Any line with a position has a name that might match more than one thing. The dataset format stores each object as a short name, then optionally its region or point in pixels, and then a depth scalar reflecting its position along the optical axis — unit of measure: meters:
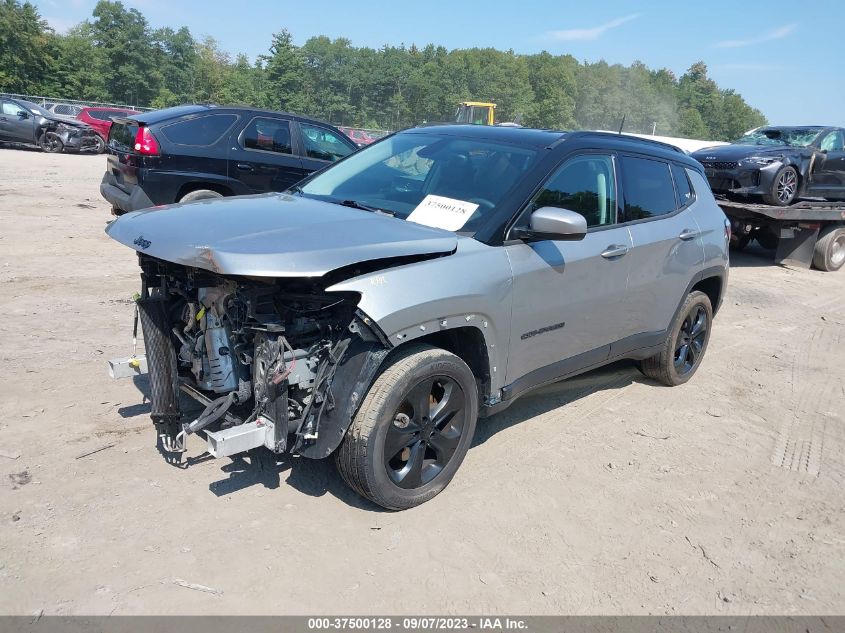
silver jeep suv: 3.12
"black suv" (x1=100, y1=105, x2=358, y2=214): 8.20
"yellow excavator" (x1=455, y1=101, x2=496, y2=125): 28.31
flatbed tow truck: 10.96
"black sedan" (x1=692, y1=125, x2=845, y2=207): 11.21
